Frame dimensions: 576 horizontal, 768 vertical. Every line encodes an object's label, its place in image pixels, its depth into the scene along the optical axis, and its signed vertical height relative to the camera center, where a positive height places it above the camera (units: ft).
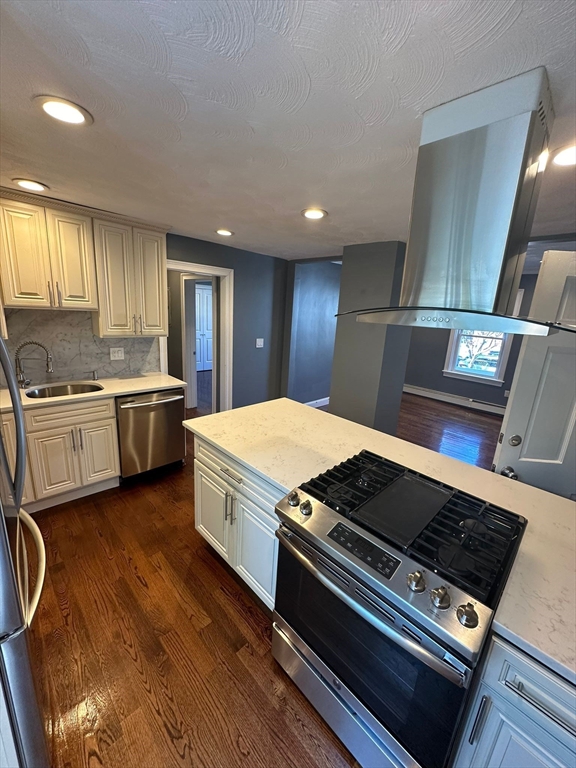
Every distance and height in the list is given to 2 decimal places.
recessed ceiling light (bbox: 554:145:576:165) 4.07 +2.43
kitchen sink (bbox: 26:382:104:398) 8.06 -2.33
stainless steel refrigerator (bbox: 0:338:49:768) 2.62 -3.02
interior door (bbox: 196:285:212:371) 23.99 -1.01
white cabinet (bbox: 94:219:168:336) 8.32 +0.80
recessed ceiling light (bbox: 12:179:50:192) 6.21 +2.39
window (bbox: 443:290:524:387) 18.02 -1.53
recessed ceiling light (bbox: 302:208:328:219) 6.97 +2.47
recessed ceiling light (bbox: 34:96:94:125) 3.59 +2.34
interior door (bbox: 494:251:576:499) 5.16 -1.04
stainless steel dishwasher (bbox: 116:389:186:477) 8.50 -3.44
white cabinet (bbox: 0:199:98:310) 6.95 +1.05
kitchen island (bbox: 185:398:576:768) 2.54 -2.36
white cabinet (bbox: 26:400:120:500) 7.21 -3.56
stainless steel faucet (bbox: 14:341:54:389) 7.86 -1.60
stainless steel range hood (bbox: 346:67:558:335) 2.95 +1.30
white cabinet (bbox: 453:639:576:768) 2.38 -3.16
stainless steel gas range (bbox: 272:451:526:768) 2.75 -2.70
